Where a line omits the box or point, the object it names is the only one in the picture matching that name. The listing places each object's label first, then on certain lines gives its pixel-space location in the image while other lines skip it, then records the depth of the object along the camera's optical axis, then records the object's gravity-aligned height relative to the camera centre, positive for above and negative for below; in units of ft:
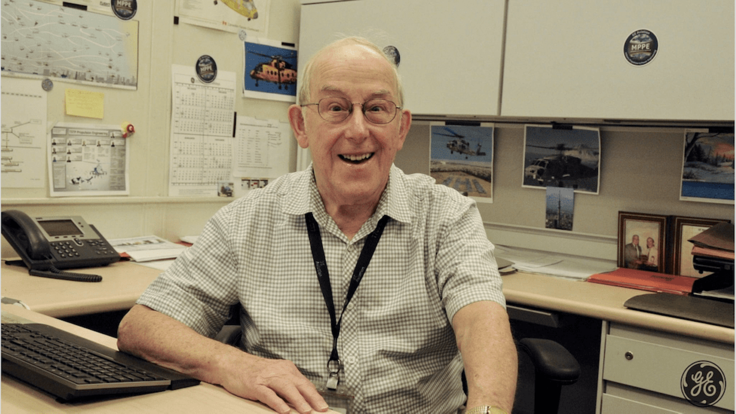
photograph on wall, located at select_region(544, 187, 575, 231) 7.71 -0.45
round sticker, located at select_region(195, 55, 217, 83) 7.94 +1.04
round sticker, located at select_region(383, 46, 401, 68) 7.78 +1.31
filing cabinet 5.11 -1.61
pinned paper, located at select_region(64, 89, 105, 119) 6.79 +0.48
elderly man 4.28 -0.73
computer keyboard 3.01 -1.08
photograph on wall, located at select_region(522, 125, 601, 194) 7.50 +0.15
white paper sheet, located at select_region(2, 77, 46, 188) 6.38 +0.13
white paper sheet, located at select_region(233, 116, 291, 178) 8.48 +0.12
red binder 6.30 -1.07
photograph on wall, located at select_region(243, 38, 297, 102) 8.48 +1.15
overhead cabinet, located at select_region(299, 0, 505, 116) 7.09 +1.35
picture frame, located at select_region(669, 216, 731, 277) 6.86 -0.70
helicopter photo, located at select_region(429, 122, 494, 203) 8.27 +0.10
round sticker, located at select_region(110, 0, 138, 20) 7.05 +1.55
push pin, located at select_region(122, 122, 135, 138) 7.25 +0.24
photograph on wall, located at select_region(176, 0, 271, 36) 7.79 +1.74
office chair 4.33 -1.32
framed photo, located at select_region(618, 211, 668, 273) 7.08 -0.73
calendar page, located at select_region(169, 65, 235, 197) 7.80 +0.26
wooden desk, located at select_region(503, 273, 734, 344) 5.14 -1.14
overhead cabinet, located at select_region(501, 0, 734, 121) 5.87 +1.07
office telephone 5.92 -0.91
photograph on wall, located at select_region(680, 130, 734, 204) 6.73 +0.09
